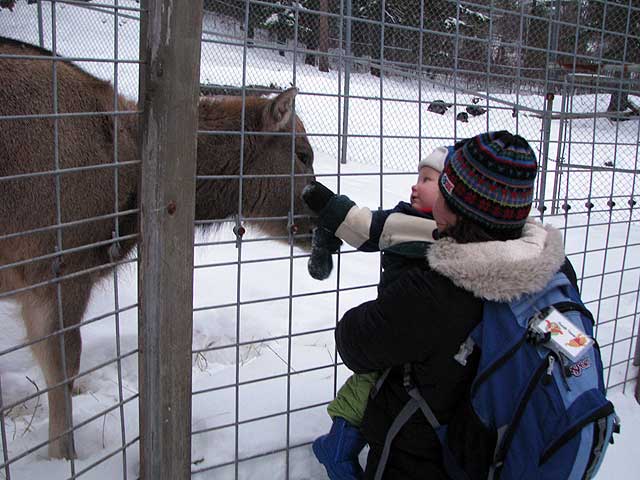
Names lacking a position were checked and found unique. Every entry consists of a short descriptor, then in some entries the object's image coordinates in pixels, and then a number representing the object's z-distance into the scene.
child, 2.54
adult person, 1.92
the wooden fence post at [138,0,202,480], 2.16
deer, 3.39
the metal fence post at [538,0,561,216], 3.64
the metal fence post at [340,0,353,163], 2.85
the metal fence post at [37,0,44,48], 2.19
